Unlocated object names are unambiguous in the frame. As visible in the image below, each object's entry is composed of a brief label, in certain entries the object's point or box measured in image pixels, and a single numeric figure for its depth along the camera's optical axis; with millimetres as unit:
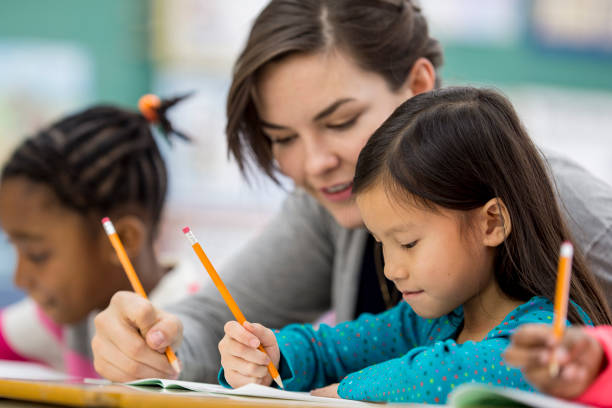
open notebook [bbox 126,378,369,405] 1710
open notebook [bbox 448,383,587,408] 1561
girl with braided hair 2347
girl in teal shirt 1789
